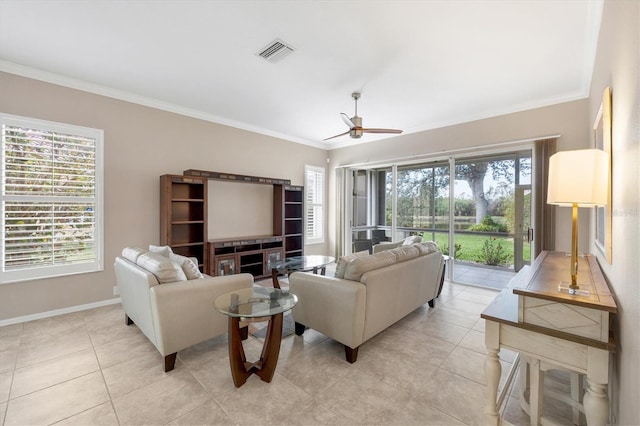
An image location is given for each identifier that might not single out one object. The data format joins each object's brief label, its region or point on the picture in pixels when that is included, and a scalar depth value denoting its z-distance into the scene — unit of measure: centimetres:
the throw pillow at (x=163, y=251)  303
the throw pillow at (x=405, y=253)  283
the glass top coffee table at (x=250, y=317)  202
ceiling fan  358
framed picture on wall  160
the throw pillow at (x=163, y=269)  229
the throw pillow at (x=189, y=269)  255
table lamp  139
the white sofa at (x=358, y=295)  234
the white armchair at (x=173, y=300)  219
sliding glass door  433
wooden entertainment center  409
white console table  126
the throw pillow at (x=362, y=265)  242
